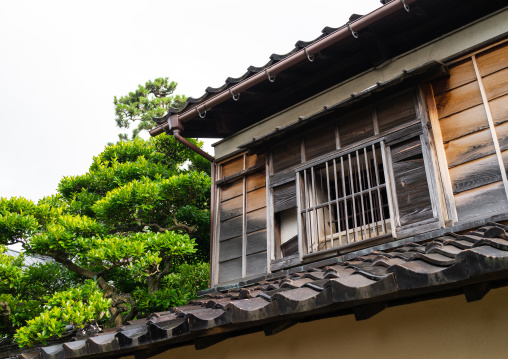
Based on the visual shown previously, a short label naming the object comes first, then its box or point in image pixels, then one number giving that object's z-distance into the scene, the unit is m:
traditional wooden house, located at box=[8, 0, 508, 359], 3.93
